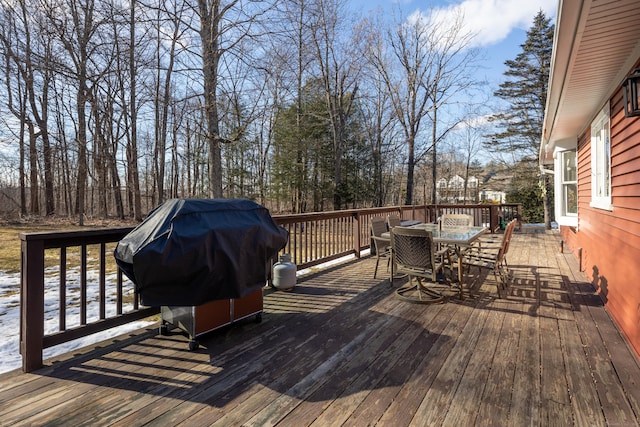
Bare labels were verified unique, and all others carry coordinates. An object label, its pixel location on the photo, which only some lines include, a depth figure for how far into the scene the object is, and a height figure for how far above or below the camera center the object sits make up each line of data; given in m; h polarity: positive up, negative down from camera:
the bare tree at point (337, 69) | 12.56 +6.09
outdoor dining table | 3.77 -0.32
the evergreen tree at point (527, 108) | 13.82 +4.63
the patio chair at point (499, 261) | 3.92 -0.67
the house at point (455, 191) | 23.38 +1.52
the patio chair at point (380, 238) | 4.54 -0.38
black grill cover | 2.09 -0.28
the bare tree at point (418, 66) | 12.68 +6.01
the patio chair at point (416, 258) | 3.37 -0.52
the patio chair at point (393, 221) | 5.35 -0.17
